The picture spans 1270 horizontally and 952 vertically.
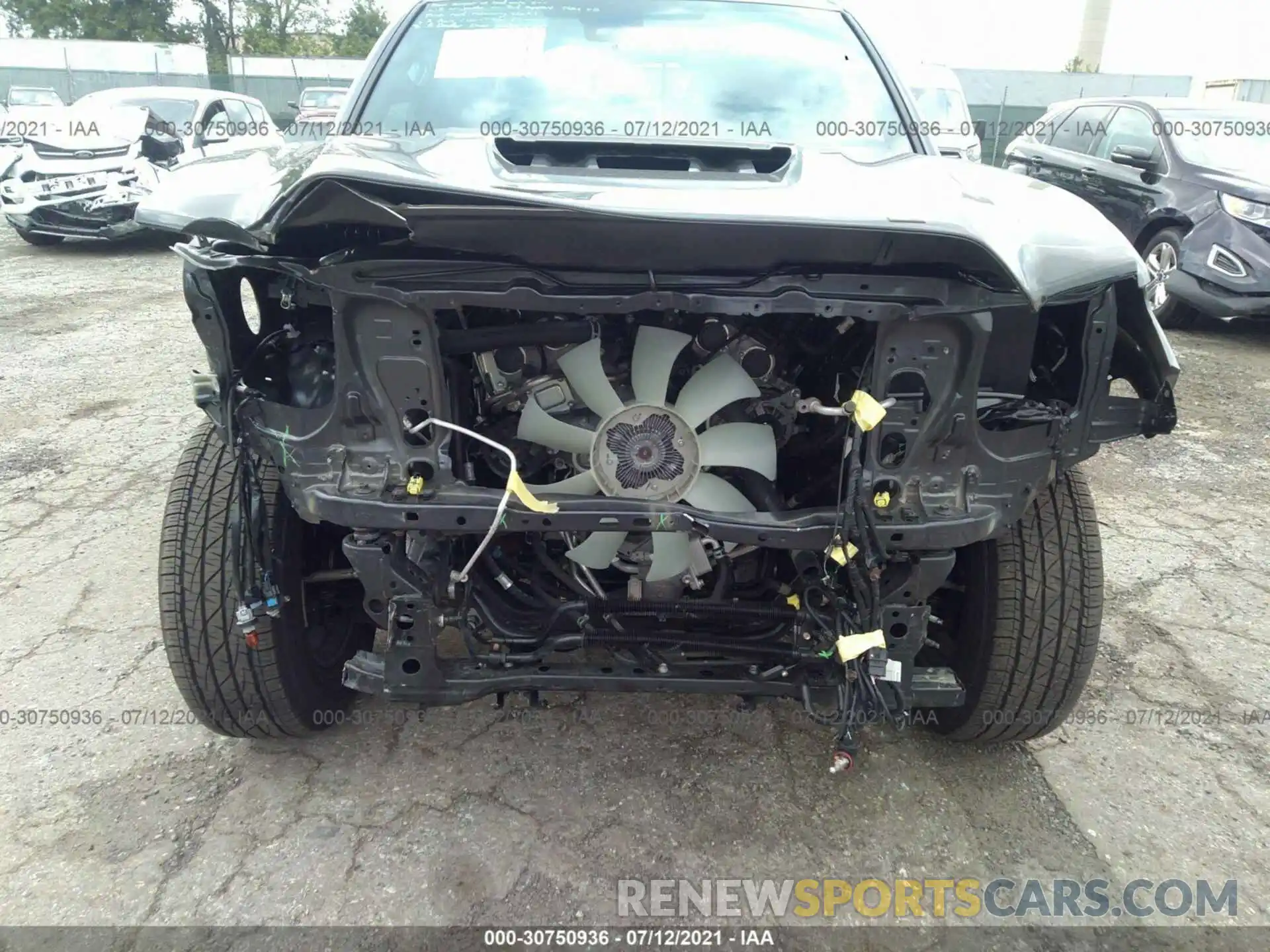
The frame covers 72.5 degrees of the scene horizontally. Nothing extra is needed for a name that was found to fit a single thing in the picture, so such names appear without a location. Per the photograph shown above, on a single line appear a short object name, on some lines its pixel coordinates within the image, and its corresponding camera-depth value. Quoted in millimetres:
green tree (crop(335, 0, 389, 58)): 44250
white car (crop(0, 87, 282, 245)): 8375
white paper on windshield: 2662
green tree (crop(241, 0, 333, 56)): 41500
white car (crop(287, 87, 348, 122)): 16544
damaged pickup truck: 1585
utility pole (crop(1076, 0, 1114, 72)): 57031
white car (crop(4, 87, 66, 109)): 18750
